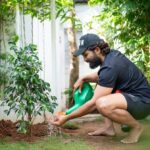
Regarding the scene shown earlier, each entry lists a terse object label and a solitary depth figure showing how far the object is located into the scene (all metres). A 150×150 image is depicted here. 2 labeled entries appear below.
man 4.23
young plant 4.38
